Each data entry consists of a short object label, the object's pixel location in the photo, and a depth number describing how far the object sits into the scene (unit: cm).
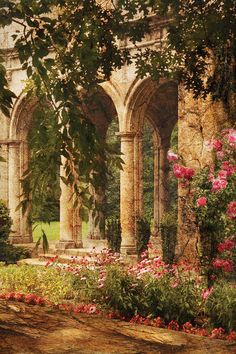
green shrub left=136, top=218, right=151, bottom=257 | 1515
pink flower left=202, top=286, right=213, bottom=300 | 724
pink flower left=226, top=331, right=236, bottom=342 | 649
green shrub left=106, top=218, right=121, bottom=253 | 1596
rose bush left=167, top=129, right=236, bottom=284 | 730
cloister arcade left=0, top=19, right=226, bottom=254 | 828
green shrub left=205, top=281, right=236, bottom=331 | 702
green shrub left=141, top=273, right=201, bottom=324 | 762
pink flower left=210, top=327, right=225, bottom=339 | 679
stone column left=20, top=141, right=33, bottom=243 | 1841
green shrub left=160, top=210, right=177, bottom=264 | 1379
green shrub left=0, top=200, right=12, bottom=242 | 1686
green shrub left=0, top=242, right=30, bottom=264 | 1670
